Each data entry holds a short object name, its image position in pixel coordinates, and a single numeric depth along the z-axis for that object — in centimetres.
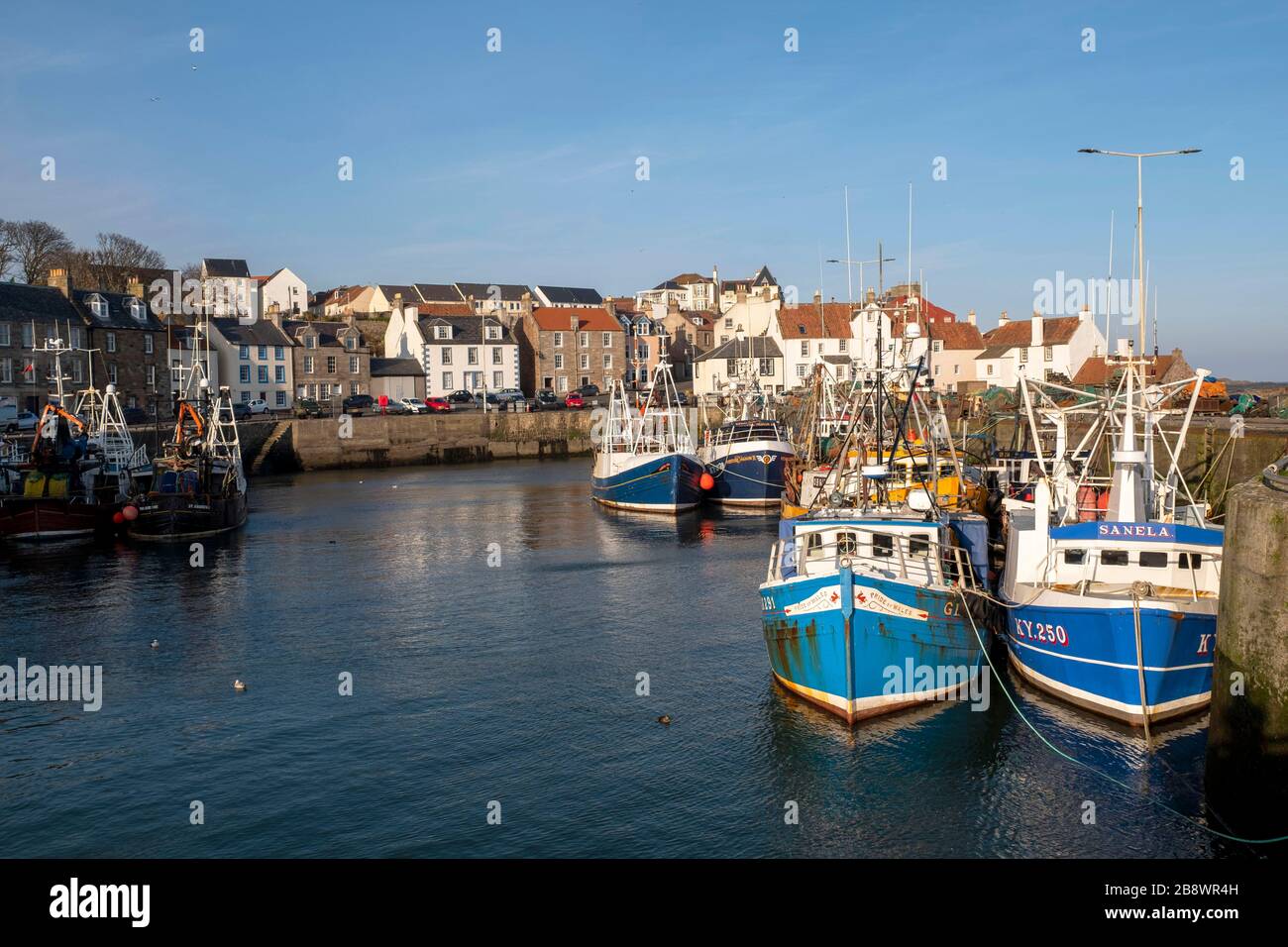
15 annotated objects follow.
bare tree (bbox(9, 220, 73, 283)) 9144
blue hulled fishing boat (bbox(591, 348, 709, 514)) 5012
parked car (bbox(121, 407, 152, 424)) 7044
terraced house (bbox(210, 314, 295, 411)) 8519
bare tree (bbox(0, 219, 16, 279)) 8838
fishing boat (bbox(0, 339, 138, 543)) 4191
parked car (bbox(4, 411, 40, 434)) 5786
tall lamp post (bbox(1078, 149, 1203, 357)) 2046
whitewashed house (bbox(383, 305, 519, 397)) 9538
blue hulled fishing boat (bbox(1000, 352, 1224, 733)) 1769
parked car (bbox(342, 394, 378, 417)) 8575
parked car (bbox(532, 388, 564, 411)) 8869
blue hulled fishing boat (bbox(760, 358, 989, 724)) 1866
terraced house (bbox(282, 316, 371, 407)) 8925
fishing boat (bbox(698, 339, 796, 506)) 5194
